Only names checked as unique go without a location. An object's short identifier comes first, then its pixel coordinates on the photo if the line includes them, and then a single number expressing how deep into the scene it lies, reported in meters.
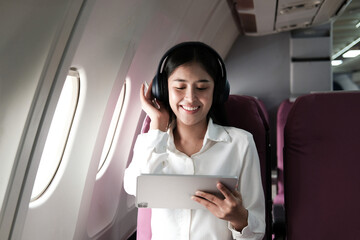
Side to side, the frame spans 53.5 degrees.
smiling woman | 1.51
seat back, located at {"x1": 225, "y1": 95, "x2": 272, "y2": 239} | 1.75
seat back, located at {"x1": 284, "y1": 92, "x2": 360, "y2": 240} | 1.61
